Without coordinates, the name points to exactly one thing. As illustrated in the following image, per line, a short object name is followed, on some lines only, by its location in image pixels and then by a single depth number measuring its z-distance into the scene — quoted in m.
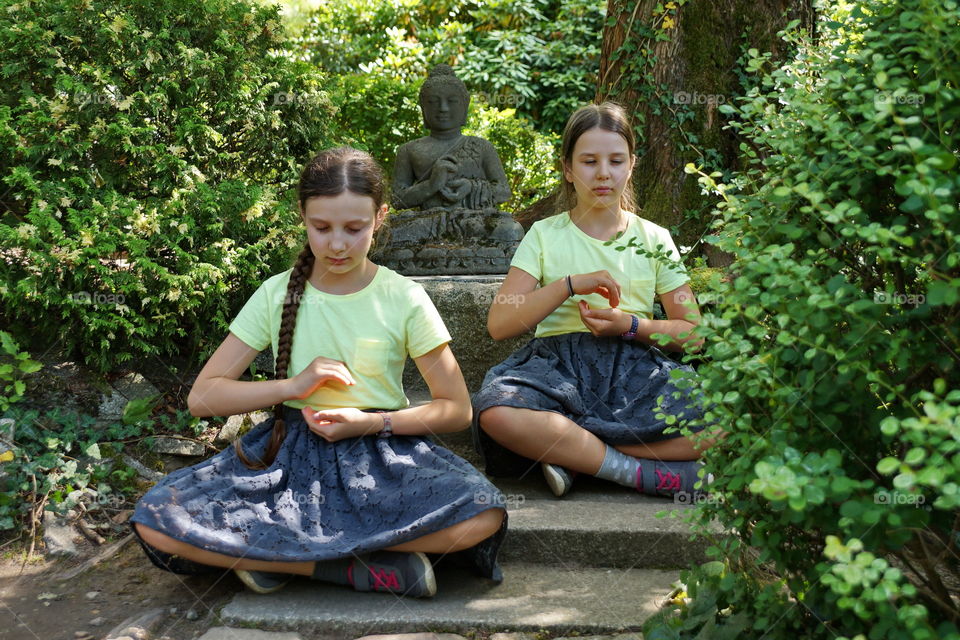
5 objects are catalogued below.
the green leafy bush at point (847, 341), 1.52
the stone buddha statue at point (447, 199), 5.22
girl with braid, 2.64
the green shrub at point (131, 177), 3.81
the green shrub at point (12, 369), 3.51
